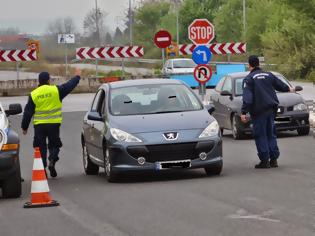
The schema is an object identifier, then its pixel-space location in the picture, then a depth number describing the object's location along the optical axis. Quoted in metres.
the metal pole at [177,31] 102.74
